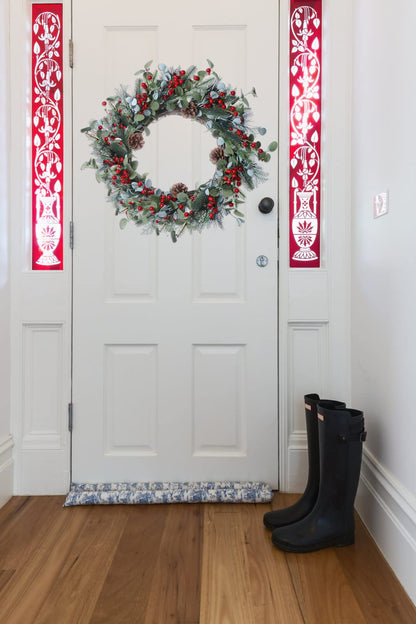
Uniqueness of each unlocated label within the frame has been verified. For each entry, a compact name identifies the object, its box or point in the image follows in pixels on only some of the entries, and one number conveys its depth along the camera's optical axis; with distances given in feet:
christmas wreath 6.11
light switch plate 4.85
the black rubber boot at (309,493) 5.15
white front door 6.16
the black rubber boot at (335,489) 4.73
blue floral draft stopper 5.82
